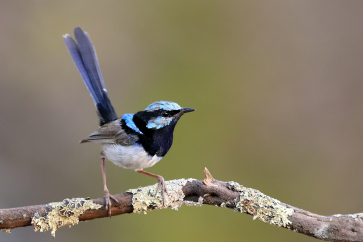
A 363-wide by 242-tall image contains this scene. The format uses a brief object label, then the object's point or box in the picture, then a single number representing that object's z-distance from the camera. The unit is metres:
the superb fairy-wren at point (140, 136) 6.20
